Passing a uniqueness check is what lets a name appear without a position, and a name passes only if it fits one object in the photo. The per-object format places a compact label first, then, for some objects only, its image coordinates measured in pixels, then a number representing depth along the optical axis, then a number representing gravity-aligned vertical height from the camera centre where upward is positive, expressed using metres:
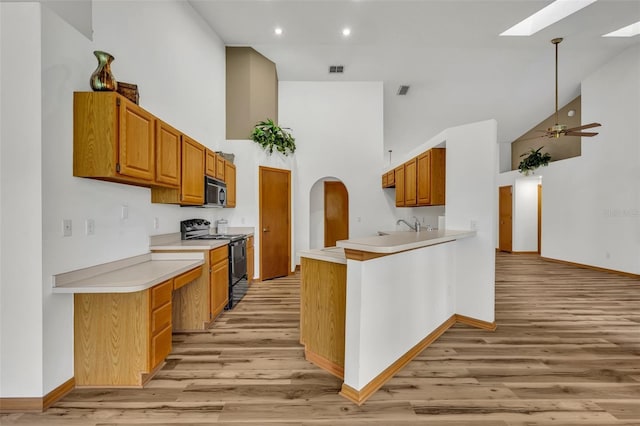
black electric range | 3.48 -0.53
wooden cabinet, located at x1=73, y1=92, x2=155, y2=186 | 1.91 +0.56
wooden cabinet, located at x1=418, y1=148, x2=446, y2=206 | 3.63 +0.53
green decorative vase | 1.92 +0.99
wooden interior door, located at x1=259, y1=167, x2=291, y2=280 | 4.97 -0.19
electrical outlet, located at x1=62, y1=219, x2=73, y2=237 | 1.83 -0.11
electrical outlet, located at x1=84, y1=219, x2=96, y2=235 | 2.02 -0.11
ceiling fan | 4.46 +1.40
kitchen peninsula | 1.77 -0.73
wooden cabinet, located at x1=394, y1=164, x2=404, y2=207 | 4.81 +0.52
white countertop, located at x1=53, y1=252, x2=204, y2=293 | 1.77 -0.49
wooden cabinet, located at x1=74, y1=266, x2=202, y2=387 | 1.91 -0.90
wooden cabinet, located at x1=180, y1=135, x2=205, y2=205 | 2.93 +0.48
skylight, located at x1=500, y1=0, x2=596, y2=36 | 4.08 +3.24
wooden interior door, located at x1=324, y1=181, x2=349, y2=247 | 7.05 +0.07
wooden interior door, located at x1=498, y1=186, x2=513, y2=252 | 8.16 -0.18
